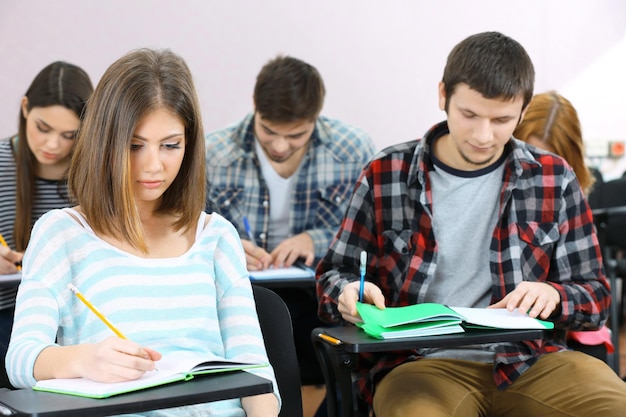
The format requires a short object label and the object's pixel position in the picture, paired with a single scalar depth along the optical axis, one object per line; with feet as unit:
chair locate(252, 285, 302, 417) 5.56
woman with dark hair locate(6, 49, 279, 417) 5.05
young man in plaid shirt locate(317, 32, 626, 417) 6.44
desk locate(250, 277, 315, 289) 8.14
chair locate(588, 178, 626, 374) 12.17
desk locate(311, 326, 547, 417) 5.12
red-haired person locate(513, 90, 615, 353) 9.10
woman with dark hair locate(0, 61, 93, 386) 9.07
